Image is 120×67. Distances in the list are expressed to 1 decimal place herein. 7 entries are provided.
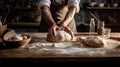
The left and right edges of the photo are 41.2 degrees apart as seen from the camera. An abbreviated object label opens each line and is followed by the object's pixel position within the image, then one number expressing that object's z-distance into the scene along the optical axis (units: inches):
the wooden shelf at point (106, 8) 149.3
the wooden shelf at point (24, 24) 144.2
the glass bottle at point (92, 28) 80.2
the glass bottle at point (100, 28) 75.8
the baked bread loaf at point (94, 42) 60.0
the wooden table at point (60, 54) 51.3
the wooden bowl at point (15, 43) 57.7
